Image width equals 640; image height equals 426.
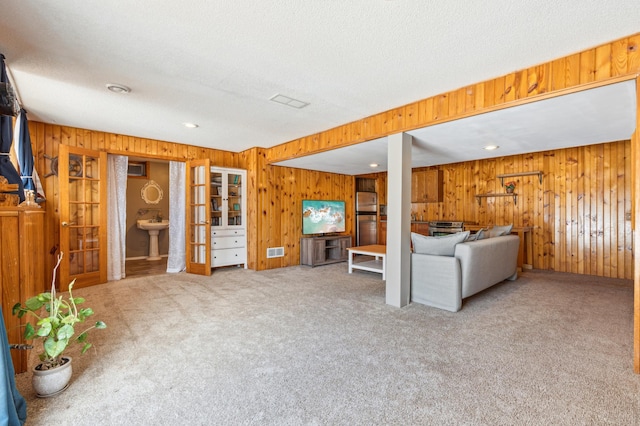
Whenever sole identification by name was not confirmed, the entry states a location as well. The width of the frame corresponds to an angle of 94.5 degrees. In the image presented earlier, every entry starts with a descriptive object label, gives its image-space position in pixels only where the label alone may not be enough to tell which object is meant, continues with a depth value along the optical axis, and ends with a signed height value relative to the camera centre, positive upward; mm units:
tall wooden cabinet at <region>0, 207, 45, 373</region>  1826 -359
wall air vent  5613 -788
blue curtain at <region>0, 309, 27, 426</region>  1257 -813
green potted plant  1668 -739
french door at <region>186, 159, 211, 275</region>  5023 -50
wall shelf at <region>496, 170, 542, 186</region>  5352 +672
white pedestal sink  6551 -449
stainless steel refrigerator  7340 -196
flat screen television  6258 -125
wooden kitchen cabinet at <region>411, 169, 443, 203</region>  6617 +554
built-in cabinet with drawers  5047 -108
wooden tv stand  5750 -790
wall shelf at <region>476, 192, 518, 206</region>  5672 +287
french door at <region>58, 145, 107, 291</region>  4027 -51
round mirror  6805 +433
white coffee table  4512 -862
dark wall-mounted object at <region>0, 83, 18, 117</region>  1931 +752
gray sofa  3141 -706
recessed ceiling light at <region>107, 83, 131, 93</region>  2760 +1181
